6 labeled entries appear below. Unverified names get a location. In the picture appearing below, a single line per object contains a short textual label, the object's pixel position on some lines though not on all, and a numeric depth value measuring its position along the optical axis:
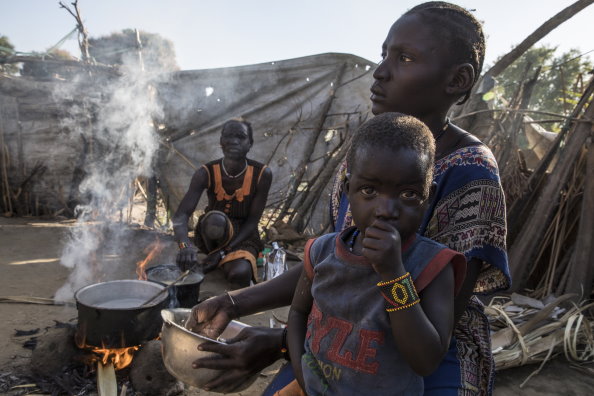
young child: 0.98
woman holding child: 1.23
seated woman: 4.33
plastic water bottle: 4.41
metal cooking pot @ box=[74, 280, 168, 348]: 2.29
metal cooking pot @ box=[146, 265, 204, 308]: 3.17
